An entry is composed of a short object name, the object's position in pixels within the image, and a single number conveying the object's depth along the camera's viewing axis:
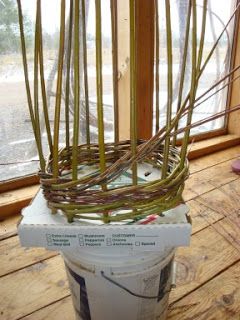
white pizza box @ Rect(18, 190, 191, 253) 0.44
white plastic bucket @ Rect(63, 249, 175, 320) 0.46
